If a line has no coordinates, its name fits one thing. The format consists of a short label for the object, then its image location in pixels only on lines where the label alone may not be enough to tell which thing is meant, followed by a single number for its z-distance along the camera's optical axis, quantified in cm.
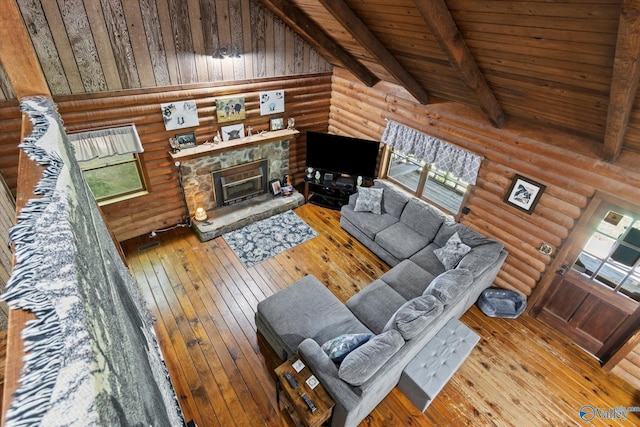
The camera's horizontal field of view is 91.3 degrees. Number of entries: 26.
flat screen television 613
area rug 543
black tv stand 664
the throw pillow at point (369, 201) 582
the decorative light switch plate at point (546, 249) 423
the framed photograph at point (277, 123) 622
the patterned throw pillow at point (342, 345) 308
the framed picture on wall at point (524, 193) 419
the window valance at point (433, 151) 482
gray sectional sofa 297
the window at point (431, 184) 686
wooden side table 280
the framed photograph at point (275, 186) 661
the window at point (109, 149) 438
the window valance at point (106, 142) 434
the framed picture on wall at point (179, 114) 492
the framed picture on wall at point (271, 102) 586
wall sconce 484
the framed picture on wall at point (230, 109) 540
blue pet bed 462
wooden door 368
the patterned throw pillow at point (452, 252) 464
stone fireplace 565
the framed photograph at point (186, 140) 526
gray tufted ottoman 331
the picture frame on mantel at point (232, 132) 569
